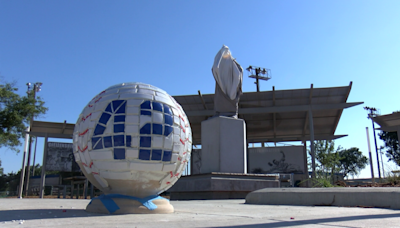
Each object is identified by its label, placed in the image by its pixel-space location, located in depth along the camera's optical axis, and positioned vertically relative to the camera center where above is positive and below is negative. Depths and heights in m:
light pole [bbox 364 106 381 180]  52.62 +11.11
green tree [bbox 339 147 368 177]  70.94 +3.25
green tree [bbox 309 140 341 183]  25.52 +1.79
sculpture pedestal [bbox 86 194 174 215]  5.69 -0.52
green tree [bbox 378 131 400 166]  48.25 +4.87
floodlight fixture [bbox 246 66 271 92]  43.44 +14.28
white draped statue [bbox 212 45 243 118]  17.50 +5.23
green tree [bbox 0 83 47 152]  22.47 +4.76
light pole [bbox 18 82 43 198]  24.47 +3.95
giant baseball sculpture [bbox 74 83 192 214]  5.53 +0.55
